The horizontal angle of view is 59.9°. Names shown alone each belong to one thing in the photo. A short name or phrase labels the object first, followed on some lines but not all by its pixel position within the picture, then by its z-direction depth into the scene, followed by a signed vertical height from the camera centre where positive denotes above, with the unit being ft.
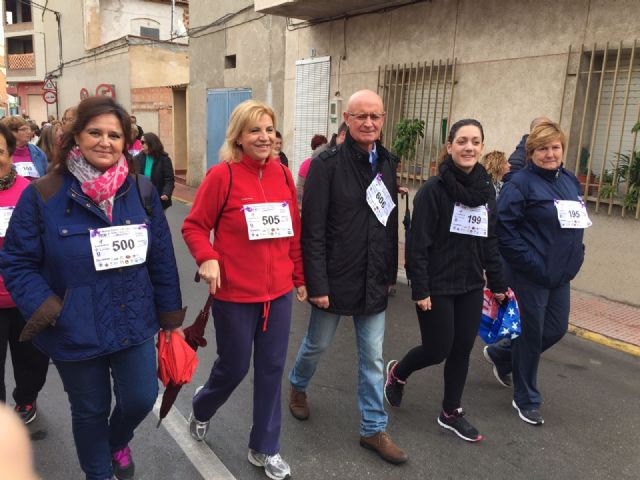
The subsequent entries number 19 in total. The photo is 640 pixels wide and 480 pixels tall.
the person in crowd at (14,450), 2.58 -1.58
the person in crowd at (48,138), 18.93 -0.71
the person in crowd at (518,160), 15.10 -0.57
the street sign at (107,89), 66.64 +3.81
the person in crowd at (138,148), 24.49 -1.14
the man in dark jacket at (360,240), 9.86 -1.93
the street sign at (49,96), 75.21 +2.95
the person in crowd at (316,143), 23.94 -0.61
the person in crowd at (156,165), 24.02 -1.79
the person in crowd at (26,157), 15.45 -1.11
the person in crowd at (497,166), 19.01 -0.95
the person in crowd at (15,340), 9.96 -4.05
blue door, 45.95 +1.24
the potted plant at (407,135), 28.86 -0.08
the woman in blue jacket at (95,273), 7.52 -2.12
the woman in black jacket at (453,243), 10.34 -2.00
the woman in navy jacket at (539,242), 11.23 -2.05
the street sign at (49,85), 80.92 +4.77
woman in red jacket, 9.17 -2.14
